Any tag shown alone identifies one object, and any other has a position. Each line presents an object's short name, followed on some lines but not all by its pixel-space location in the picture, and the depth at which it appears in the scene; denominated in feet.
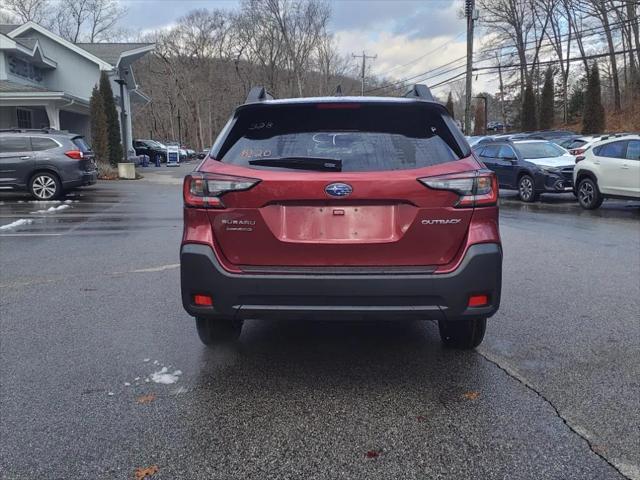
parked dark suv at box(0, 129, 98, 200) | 50.44
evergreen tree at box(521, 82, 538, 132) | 139.95
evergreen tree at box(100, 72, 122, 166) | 83.82
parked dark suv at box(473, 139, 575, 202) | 49.03
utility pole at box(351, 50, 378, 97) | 231.83
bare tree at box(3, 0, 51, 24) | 187.62
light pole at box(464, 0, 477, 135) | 100.22
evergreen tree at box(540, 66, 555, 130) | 138.41
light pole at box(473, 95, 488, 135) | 200.07
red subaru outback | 10.68
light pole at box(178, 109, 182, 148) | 233.33
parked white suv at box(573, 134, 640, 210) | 39.65
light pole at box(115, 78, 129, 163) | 86.12
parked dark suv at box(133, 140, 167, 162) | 129.18
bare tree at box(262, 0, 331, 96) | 193.98
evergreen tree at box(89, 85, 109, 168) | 79.51
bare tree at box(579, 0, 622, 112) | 133.69
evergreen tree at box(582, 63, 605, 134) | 121.39
